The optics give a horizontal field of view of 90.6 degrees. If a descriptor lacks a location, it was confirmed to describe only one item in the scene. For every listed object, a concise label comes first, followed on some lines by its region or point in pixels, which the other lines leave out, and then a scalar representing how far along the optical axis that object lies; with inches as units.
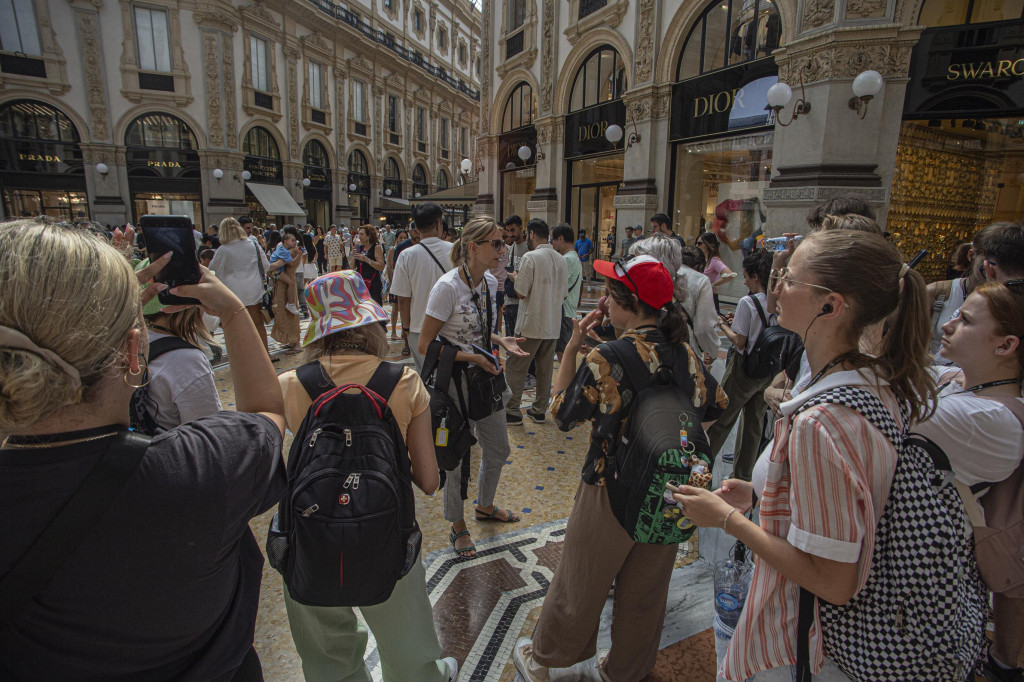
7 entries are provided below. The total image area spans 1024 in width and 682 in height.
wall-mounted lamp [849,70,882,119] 281.1
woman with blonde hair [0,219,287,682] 30.2
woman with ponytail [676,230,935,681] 43.3
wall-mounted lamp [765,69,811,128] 301.4
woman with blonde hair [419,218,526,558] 117.3
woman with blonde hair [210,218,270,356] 231.5
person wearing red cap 72.5
